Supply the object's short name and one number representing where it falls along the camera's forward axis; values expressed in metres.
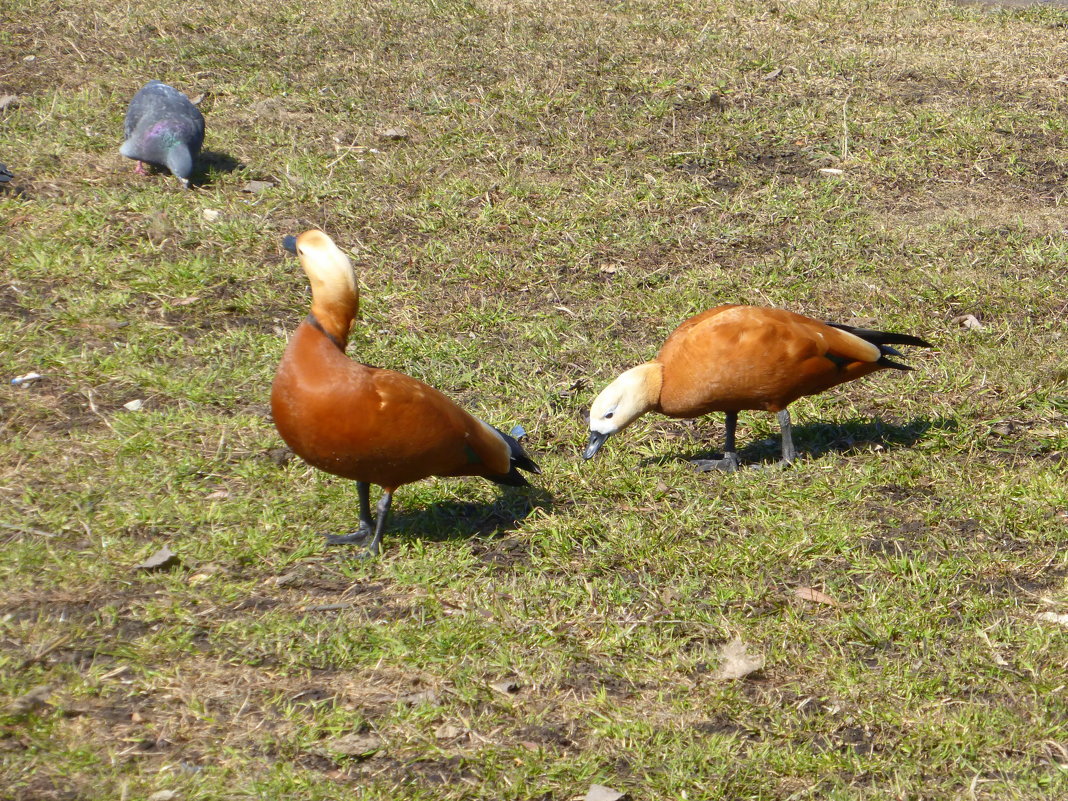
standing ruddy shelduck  7.64
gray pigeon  13.99
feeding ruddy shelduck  9.31
